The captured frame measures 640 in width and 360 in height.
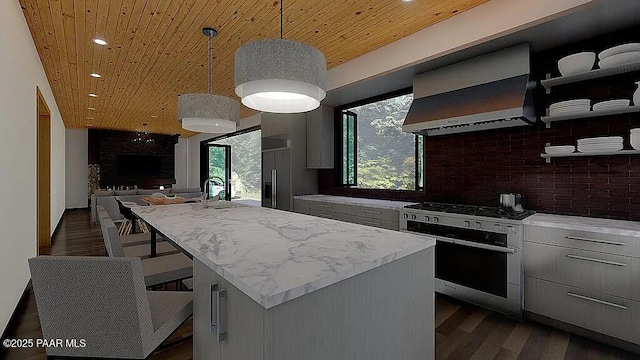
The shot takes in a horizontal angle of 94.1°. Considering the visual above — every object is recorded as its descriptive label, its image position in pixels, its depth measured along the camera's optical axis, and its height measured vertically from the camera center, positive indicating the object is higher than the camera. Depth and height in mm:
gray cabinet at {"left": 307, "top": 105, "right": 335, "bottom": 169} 4758 +680
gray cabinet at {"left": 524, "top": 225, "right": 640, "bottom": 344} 1983 -720
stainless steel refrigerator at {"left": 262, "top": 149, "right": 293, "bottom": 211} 4910 -10
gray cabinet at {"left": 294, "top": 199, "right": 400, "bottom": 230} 3406 -439
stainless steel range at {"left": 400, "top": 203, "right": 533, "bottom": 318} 2443 -648
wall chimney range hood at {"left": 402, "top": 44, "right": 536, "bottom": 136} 2570 +807
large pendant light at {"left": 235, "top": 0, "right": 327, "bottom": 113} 1517 +581
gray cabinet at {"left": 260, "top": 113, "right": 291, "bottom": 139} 4875 +925
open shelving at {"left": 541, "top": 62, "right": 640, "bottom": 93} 2204 +831
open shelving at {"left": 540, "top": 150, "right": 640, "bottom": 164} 2214 +206
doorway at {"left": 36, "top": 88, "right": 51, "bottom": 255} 4570 +54
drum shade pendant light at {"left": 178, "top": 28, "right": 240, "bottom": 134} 2627 +614
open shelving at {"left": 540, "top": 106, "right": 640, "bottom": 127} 2207 +521
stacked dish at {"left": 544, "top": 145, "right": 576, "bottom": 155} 2473 +252
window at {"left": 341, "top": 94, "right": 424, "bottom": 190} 3984 +461
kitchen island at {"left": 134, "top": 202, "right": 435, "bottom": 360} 936 -417
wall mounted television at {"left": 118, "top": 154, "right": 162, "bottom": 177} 10539 +523
